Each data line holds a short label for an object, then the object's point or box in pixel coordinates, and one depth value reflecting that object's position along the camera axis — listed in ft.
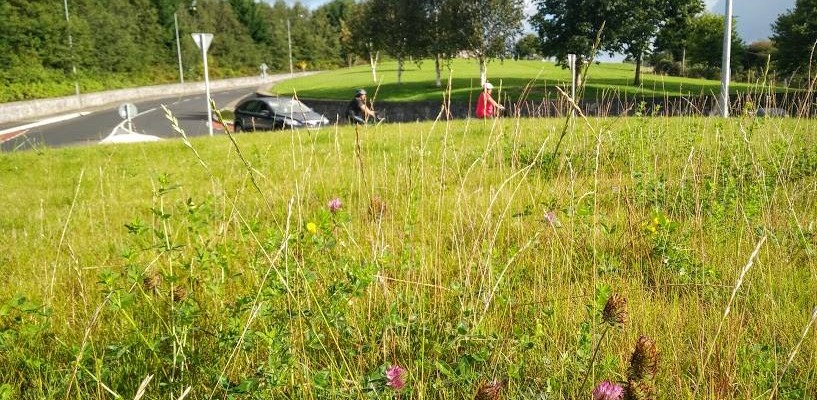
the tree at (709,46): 174.49
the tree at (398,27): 124.06
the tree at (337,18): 180.86
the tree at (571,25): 95.36
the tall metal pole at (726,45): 40.30
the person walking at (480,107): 33.65
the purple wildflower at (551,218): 7.58
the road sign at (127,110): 38.40
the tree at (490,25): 115.55
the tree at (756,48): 166.54
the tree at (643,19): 96.53
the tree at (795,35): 114.11
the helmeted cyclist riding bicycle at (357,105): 36.06
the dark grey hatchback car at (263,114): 57.52
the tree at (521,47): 121.49
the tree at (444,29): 116.47
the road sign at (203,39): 42.14
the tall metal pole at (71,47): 123.63
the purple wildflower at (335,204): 8.51
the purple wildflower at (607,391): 4.21
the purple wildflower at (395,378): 4.93
